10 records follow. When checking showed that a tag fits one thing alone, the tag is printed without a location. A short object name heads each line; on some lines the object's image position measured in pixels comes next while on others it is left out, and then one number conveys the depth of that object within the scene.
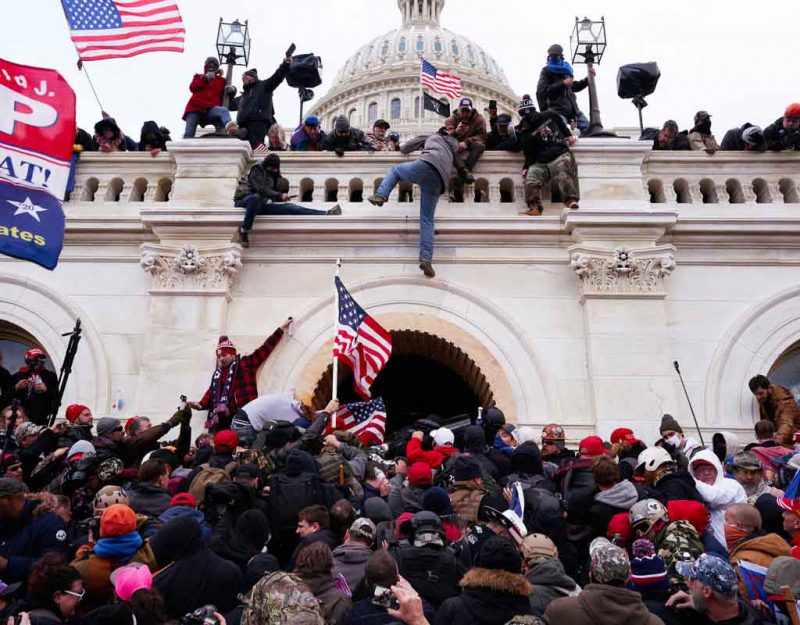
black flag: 18.08
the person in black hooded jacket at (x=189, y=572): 5.27
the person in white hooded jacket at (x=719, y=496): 7.05
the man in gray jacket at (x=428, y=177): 12.91
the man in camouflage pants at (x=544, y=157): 13.48
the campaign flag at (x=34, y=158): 9.38
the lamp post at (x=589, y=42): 15.82
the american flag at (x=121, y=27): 13.88
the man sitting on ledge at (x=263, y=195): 13.12
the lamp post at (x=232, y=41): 16.47
